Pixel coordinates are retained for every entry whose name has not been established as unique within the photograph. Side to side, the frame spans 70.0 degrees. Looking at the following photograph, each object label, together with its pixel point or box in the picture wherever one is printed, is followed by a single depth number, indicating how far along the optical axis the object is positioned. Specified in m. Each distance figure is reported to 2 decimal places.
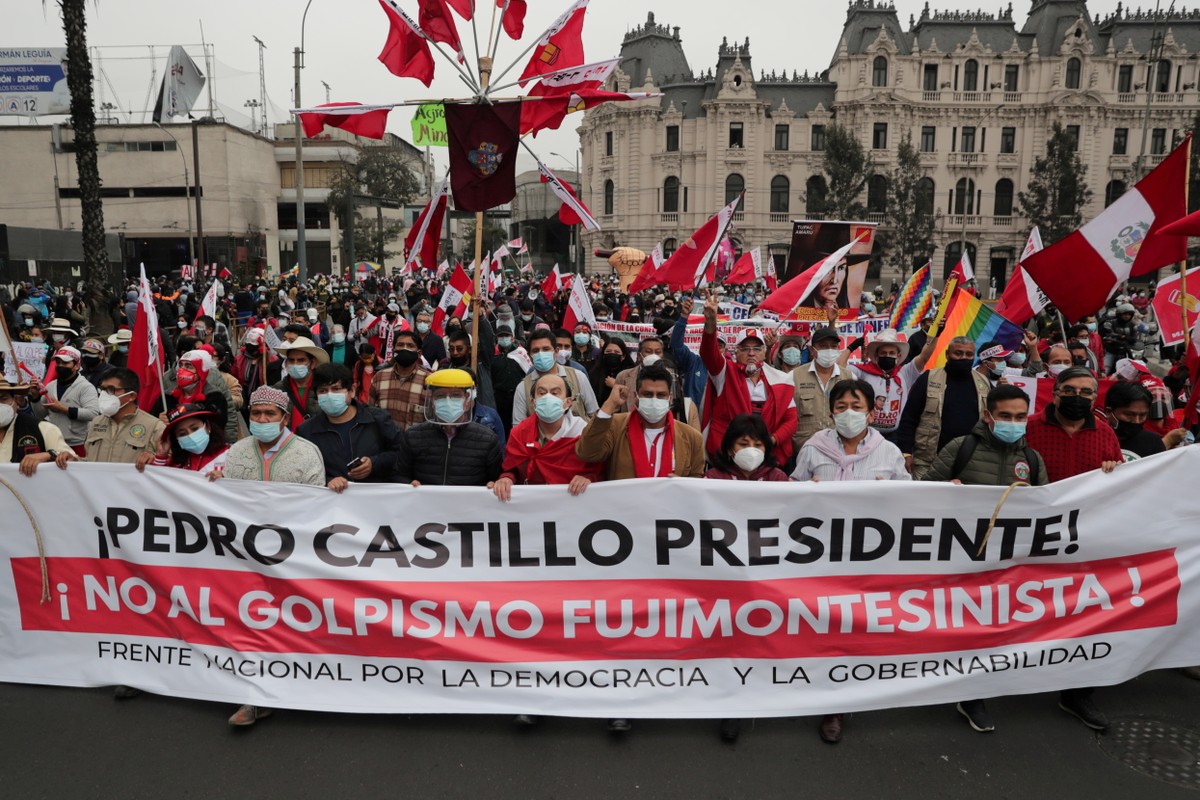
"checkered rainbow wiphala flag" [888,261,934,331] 9.98
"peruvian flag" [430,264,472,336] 11.43
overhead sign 42.19
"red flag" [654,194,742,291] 8.56
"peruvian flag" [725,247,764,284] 17.80
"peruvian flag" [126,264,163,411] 6.17
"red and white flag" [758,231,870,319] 8.02
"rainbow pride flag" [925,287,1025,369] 6.75
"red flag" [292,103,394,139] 7.18
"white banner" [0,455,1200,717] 3.95
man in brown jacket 4.36
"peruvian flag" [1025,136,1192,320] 5.63
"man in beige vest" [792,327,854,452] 6.06
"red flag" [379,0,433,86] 7.45
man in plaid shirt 6.46
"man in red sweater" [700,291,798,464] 5.63
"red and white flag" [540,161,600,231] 7.33
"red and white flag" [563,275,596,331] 10.16
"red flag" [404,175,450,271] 7.30
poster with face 10.38
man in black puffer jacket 4.64
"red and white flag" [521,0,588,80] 7.66
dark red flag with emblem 6.56
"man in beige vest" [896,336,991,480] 5.81
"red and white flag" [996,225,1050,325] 7.34
